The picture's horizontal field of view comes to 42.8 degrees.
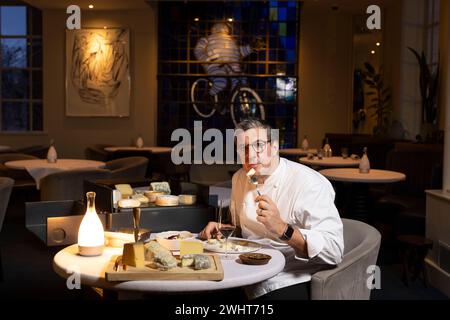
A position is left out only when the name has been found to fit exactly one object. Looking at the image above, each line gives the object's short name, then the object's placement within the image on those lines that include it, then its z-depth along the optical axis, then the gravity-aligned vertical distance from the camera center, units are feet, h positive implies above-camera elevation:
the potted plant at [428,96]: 24.70 +1.14
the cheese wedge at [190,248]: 7.24 -1.63
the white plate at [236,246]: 7.85 -1.77
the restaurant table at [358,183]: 17.53 -2.13
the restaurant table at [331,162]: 22.34 -1.61
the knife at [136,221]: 7.77 -1.39
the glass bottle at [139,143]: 29.66 -1.26
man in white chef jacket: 7.85 -1.36
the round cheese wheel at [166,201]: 9.59 -1.37
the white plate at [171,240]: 7.95 -1.75
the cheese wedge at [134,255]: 6.75 -1.61
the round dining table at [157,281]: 6.56 -1.86
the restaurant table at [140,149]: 28.37 -1.53
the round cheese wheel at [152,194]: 9.92 -1.32
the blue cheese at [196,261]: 6.75 -1.69
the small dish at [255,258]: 7.26 -1.76
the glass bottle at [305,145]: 28.32 -1.20
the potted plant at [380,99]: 30.12 +1.21
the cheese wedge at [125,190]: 9.98 -1.25
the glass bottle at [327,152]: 24.22 -1.31
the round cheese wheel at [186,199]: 9.80 -1.36
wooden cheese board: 6.51 -1.76
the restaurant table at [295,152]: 27.86 -1.54
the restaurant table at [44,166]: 20.08 -1.72
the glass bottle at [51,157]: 21.29 -1.46
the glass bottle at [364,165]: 18.60 -1.41
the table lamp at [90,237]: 7.51 -1.56
